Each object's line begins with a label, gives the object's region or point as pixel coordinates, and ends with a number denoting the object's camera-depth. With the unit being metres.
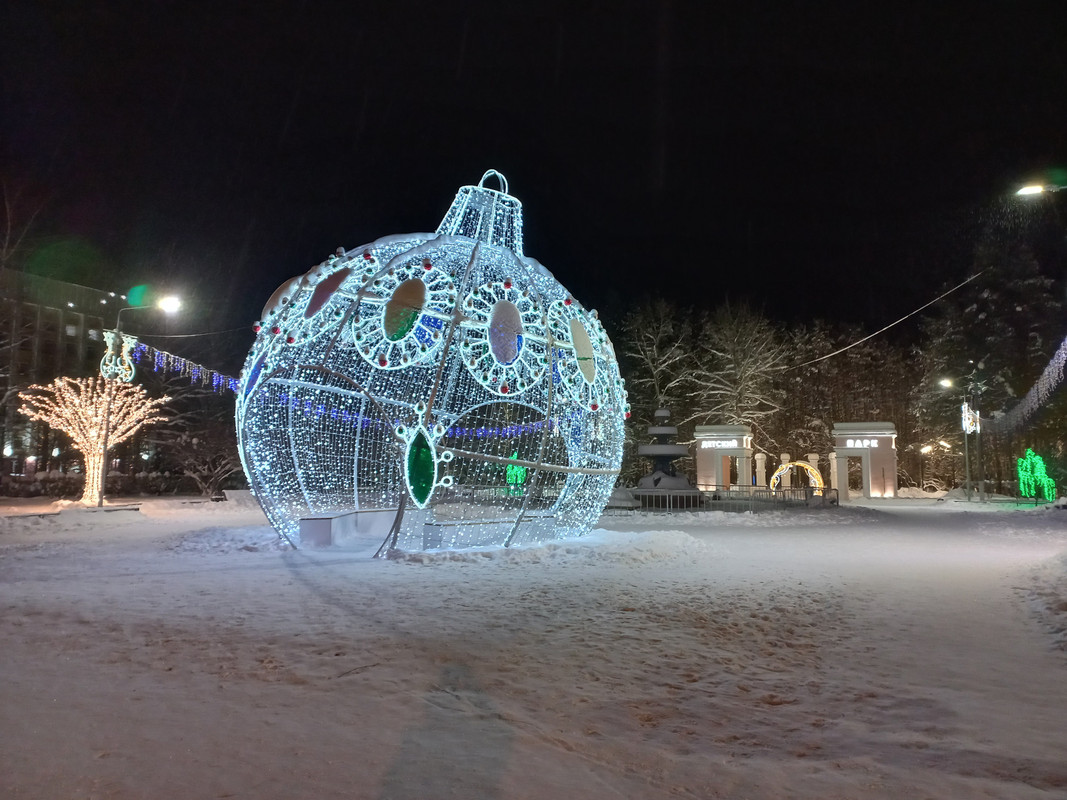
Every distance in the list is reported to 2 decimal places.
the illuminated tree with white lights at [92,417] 19.23
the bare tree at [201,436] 28.03
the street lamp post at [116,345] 17.50
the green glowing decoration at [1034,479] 29.50
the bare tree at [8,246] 18.98
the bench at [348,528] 10.96
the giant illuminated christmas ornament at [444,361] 10.12
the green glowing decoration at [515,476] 13.52
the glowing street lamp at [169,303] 17.42
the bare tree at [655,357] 33.69
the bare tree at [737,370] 35.09
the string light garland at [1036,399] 17.88
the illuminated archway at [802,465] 29.95
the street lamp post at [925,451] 41.27
